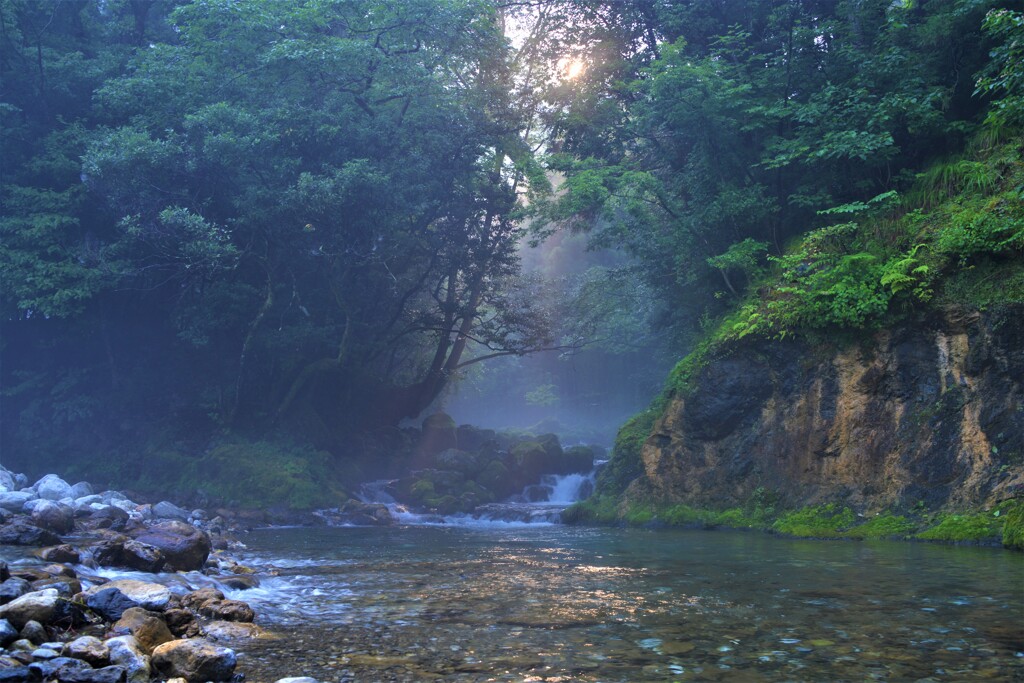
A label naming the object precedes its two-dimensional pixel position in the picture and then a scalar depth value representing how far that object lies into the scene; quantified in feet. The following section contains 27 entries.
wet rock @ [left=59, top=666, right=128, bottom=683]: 15.72
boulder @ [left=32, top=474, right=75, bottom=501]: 50.11
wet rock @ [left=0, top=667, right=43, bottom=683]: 15.23
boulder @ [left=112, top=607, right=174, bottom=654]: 18.63
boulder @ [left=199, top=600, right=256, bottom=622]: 22.48
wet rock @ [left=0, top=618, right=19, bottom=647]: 17.40
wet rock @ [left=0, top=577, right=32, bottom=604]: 20.71
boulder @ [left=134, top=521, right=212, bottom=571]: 31.14
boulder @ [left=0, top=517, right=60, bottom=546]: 33.76
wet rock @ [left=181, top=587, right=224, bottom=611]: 23.56
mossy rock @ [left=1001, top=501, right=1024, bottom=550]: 33.73
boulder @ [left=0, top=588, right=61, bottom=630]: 18.81
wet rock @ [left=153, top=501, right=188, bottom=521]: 51.71
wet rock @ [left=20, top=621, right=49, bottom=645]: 18.16
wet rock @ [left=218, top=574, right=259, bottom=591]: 28.48
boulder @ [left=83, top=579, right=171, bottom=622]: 21.50
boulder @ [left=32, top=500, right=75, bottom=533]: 38.42
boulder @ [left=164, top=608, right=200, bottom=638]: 20.58
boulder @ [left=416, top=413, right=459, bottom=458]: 93.46
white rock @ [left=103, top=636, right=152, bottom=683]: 16.42
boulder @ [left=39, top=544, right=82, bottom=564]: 29.17
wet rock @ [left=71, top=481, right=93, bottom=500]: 52.60
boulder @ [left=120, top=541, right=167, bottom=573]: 29.99
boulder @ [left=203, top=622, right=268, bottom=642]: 20.52
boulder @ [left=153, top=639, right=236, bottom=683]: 16.52
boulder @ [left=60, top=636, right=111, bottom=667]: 16.61
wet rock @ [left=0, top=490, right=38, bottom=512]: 42.49
